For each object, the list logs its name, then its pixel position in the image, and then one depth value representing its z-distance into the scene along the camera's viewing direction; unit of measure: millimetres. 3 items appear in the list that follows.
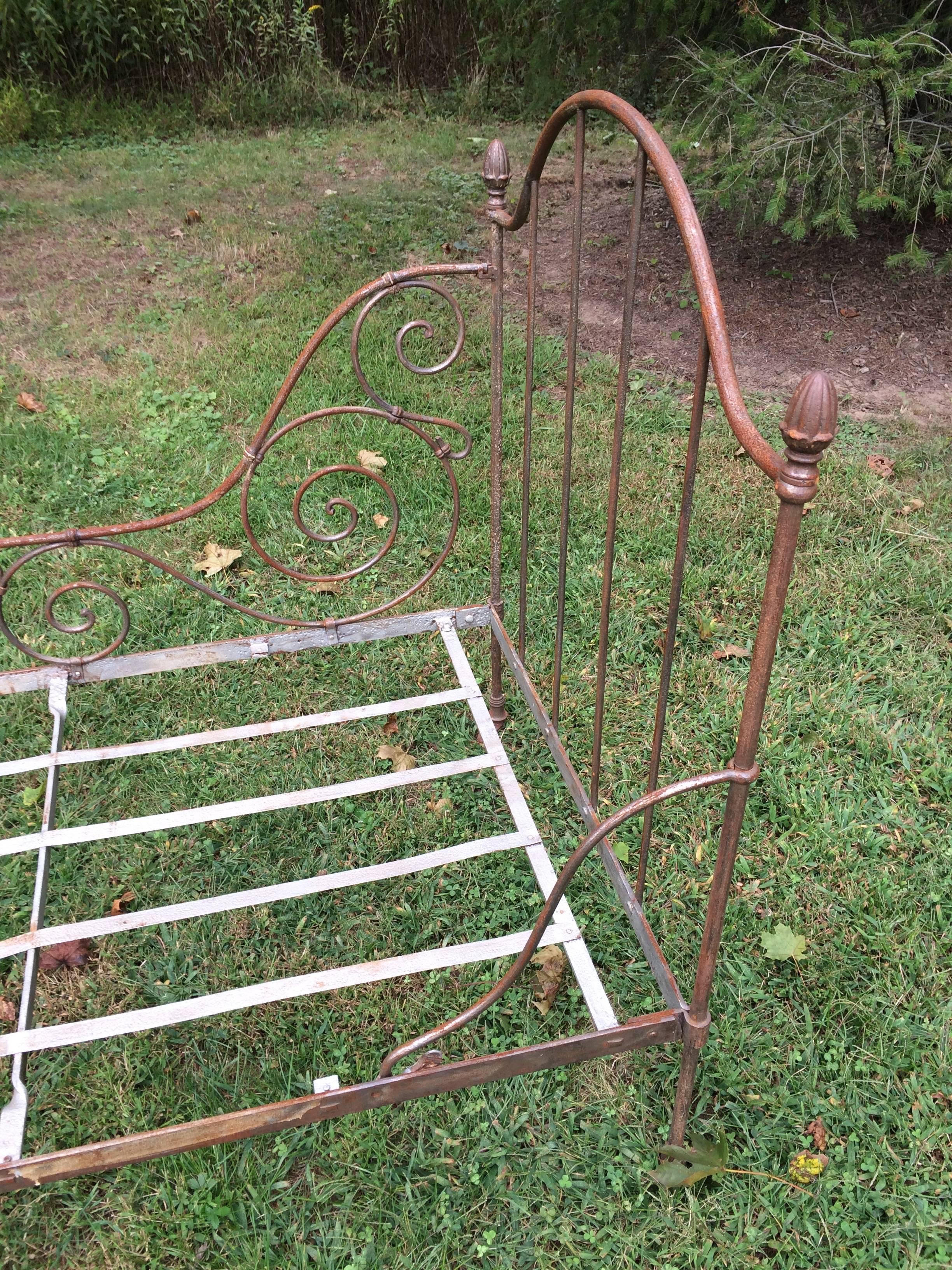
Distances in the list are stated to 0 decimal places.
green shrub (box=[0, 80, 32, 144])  6434
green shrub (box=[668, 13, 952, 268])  3152
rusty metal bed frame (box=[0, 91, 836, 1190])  1087
